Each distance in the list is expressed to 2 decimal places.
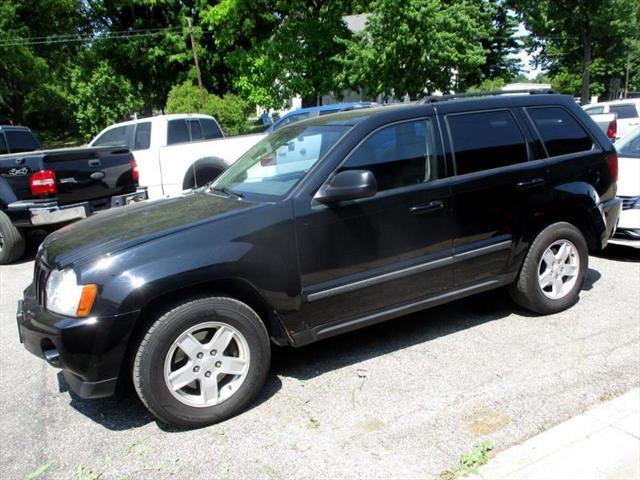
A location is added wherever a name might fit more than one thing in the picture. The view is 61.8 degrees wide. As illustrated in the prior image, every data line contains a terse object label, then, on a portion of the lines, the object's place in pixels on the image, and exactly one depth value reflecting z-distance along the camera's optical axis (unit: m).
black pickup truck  7.11
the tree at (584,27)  31.78
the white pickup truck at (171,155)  8.81
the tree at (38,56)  29.12
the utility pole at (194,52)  30.56
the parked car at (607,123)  9.90
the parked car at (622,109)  18.64
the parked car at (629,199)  5.89
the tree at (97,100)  26.00
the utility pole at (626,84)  53.98
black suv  2.97
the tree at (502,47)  35.53
